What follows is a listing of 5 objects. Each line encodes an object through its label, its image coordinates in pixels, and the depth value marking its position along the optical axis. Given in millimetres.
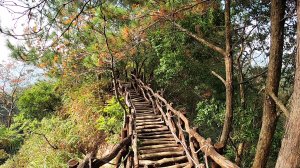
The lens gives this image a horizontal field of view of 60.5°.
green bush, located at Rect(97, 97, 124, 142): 8536
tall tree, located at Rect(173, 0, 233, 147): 5750
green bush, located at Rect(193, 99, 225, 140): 6859
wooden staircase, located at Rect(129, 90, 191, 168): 5250
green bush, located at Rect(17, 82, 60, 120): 13883
